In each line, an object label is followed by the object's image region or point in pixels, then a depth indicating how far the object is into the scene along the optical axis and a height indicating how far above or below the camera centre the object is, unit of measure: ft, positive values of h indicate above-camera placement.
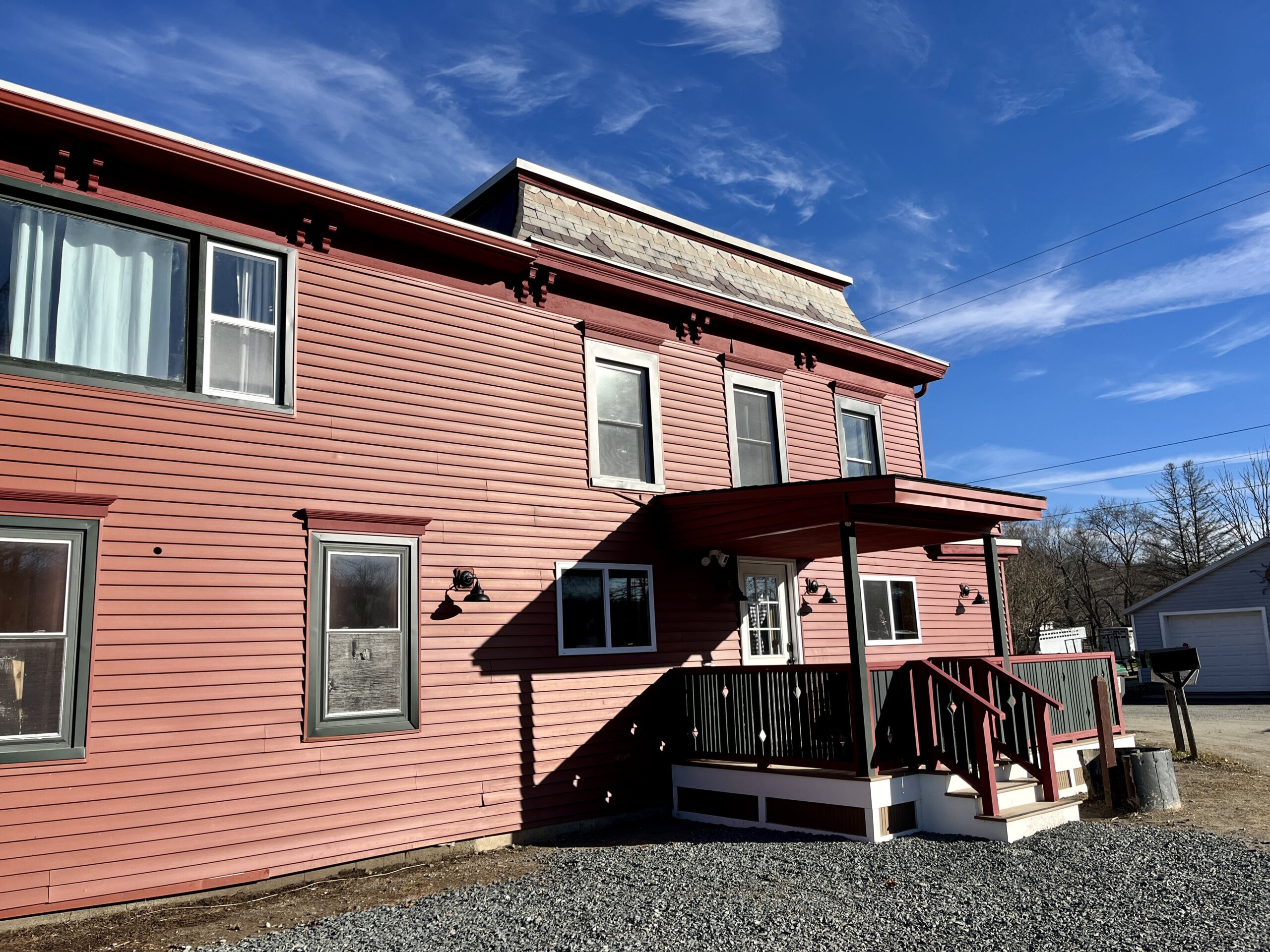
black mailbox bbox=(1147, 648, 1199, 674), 41.29 -2.05
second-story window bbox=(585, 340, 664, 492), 34.47 +8.77
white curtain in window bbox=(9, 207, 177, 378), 23.15 +9.80
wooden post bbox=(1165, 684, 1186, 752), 42.98 -4.91
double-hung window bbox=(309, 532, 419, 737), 25.91 +0.49
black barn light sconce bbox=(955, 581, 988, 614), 48.16 +1.45
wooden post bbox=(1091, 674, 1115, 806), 31.58 -3.83
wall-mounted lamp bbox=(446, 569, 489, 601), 28.73 +2.01
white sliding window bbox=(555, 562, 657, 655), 32.01 +1.18
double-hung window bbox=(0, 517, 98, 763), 21.15 +0.70
